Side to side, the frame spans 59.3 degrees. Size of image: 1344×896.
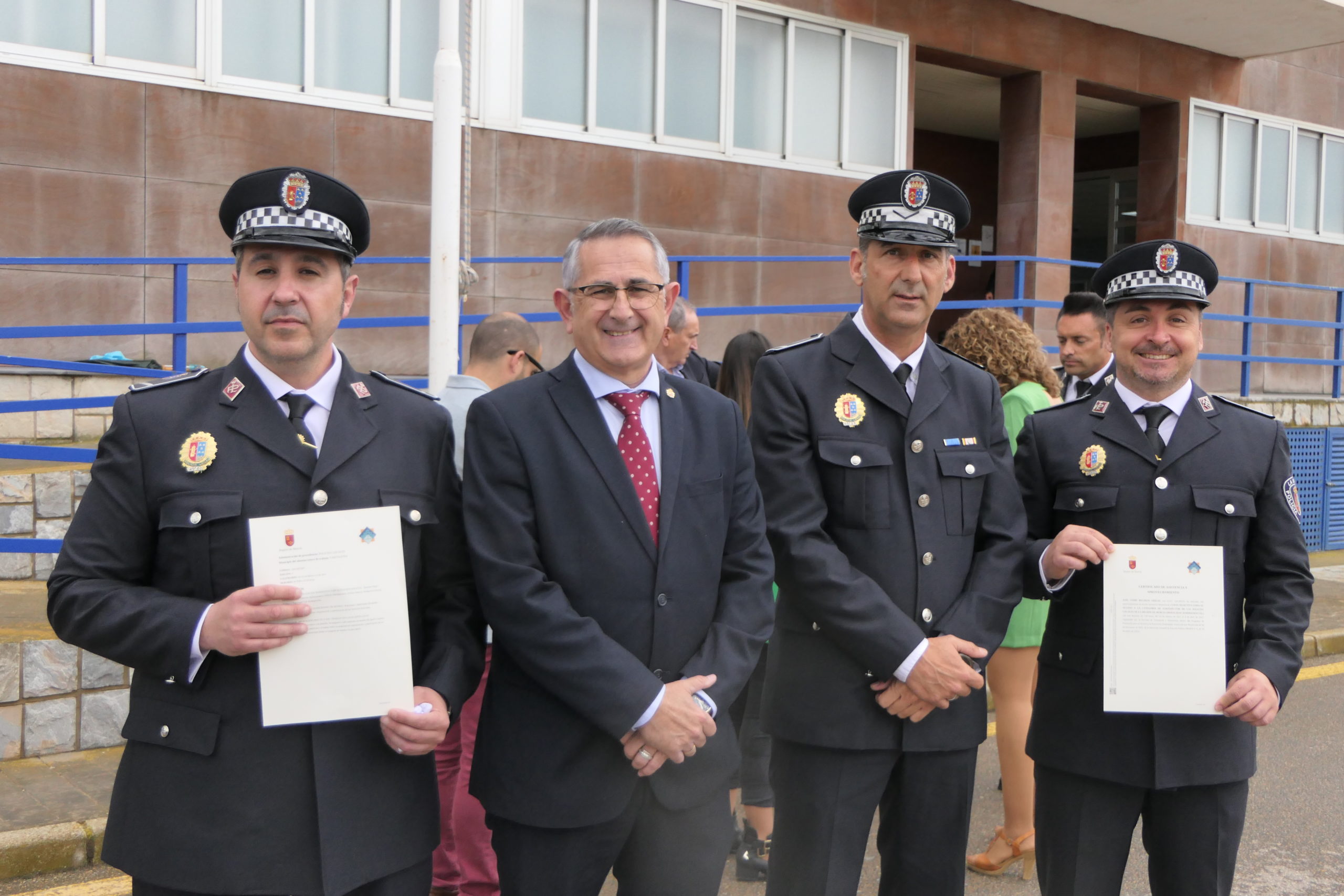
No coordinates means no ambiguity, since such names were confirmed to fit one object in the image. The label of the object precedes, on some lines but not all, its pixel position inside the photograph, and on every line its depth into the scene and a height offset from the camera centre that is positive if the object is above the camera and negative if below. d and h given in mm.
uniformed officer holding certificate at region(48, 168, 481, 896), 2279 -392
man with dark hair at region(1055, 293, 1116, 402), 5895 +382
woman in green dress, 4523 -901
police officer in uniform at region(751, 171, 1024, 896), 3021 -410
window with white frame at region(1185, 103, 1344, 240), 16234 +3489
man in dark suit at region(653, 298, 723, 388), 5664 +292
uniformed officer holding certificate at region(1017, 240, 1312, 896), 3025 -430
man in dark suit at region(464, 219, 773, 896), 2545 -448
